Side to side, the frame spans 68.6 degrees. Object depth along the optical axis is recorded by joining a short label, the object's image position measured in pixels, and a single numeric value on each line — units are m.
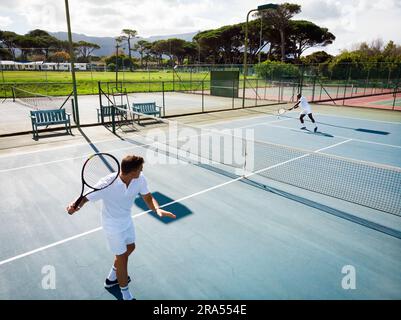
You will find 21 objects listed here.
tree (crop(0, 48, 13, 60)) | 78.46
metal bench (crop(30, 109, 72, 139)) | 13.02
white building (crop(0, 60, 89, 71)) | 64.75
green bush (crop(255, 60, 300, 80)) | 42.81
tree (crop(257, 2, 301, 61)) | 70.12
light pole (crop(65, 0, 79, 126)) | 13.52
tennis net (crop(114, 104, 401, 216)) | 7.46
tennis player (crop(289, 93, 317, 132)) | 14.84
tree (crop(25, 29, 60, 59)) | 95.69
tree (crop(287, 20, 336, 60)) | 74.12
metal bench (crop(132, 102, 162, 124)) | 16.45
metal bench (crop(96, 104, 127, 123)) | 15.35
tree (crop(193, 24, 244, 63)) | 84.97
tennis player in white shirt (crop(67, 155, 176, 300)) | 3.53
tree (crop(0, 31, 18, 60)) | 94.81
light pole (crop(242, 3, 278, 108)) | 16.12
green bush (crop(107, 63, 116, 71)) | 75.25
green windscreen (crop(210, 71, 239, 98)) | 28.19
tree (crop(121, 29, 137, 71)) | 114.19
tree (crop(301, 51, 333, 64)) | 66.31
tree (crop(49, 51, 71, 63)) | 74.69
